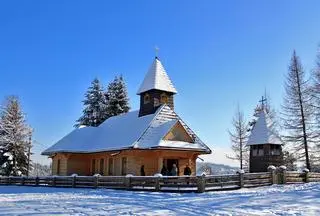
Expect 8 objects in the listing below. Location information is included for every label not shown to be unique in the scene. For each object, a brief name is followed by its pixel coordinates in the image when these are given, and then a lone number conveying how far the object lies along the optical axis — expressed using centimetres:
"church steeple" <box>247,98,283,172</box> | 2959
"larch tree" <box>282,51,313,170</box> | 3291
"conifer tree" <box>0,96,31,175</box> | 4134
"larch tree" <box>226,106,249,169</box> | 4072
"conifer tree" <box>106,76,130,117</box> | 4875
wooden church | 2730
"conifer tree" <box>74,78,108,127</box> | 4972
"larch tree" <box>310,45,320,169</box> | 3138
